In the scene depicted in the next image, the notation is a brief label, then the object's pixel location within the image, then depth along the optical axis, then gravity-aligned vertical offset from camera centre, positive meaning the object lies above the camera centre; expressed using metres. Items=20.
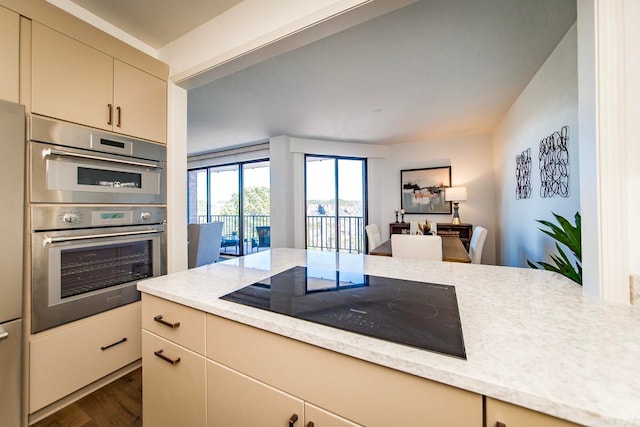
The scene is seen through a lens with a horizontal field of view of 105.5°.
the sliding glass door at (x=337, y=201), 5.06 +0.29
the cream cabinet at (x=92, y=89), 1.25 +0.76
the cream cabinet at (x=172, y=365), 0.88 -0.58
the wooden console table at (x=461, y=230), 4.11 -0.28
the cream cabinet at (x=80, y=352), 1.24 -0.78
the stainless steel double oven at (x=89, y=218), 1.25 -0.01
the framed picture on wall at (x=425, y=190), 4.61 +0.48
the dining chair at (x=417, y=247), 2.09 -0.29
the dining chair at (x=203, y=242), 3.94 -0.45
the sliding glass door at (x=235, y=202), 5.44 +0.33
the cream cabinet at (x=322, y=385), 0.52 -0.43
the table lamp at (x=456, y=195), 4.00 +0.32
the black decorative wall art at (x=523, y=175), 2.62 +0.44
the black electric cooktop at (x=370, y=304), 0.61 -0.30
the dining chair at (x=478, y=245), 2.83 -0.38
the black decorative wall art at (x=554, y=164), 1.90 +0.41
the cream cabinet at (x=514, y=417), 0.43 -0.37
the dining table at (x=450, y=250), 2.19 -0.38
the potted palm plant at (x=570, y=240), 1.11 -0.13
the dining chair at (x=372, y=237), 3.48 -0.33
